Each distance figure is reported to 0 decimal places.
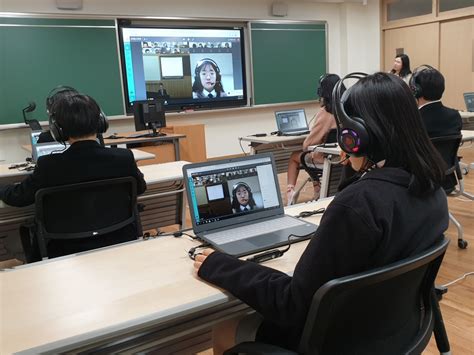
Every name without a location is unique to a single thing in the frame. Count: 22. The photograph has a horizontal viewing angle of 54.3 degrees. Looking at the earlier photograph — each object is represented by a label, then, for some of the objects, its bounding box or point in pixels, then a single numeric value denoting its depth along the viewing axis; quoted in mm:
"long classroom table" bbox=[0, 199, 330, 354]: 1045
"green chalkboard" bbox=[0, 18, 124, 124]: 5781
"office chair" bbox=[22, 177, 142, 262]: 1967
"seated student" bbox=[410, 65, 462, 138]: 3154
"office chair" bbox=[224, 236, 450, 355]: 909
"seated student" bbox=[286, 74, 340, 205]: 3875
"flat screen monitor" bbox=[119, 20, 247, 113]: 6641
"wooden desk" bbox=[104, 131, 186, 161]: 5259
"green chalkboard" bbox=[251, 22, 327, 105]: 7609
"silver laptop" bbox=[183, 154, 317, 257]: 1604
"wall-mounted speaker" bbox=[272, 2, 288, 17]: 7592
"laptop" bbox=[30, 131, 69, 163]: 3191
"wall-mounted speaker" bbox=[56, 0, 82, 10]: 6012
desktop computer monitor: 5578
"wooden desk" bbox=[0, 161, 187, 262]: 2610
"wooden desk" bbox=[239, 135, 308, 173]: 4668
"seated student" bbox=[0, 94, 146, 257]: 1972
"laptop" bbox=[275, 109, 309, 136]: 5057
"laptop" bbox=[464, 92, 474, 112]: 6270
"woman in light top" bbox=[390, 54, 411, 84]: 4727
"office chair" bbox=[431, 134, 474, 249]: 3018
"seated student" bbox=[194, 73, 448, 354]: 967
